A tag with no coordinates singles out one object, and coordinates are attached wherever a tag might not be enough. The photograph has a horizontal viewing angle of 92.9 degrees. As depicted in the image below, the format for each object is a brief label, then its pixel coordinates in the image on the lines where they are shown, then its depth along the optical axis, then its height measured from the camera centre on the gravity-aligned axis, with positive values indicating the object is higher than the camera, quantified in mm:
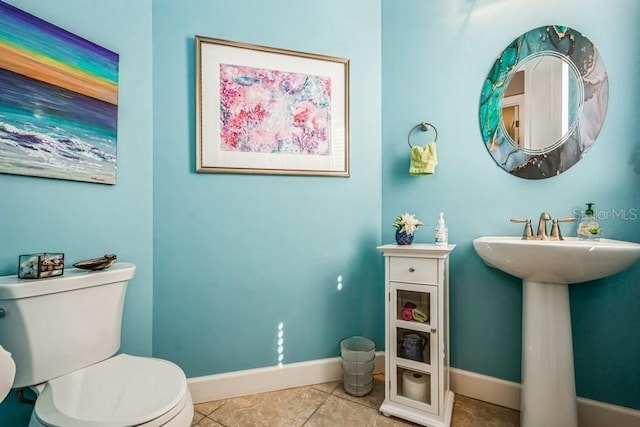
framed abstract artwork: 1616 +570
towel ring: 1775 +495
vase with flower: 1616 -91
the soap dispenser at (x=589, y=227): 1334 -74
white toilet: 861 -530
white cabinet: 1419 -611
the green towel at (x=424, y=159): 1692 +289
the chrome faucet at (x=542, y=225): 1417 -69
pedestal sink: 1172 -473
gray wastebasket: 1679 -885
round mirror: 1424 +540
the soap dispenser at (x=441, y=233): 1596 -117
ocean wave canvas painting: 1113 +445
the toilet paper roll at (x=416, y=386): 1471 -858
